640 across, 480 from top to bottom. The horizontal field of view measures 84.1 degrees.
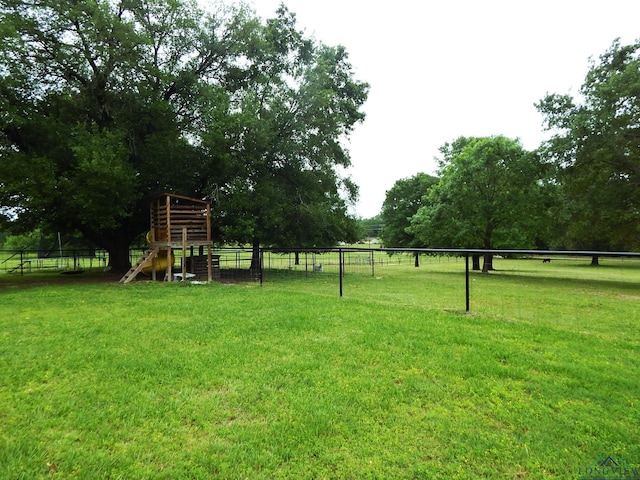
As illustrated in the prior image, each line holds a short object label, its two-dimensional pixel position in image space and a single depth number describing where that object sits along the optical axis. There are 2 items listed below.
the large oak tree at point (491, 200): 20.76
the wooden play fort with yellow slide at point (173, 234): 13.38
